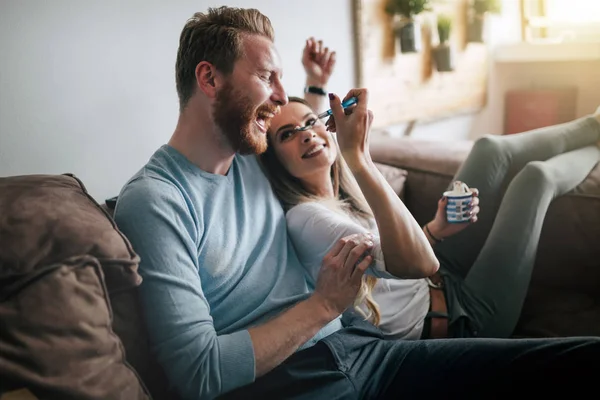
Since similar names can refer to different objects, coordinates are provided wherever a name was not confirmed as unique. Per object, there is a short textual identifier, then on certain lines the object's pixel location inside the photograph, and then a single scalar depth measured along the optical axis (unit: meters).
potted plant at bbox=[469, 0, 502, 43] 2.65
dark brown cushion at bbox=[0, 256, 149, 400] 0.70
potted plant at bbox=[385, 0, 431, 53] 2.25
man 0.90
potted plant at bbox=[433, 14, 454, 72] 2.48
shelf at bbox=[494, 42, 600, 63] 2.74
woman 1.06
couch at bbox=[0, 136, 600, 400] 0.71
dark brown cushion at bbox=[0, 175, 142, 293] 0.75
